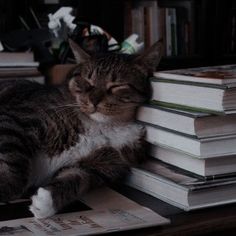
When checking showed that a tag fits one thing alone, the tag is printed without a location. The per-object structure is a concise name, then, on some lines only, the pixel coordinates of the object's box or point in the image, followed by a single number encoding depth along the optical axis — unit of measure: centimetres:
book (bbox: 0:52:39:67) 168
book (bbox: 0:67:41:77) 168
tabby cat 127
